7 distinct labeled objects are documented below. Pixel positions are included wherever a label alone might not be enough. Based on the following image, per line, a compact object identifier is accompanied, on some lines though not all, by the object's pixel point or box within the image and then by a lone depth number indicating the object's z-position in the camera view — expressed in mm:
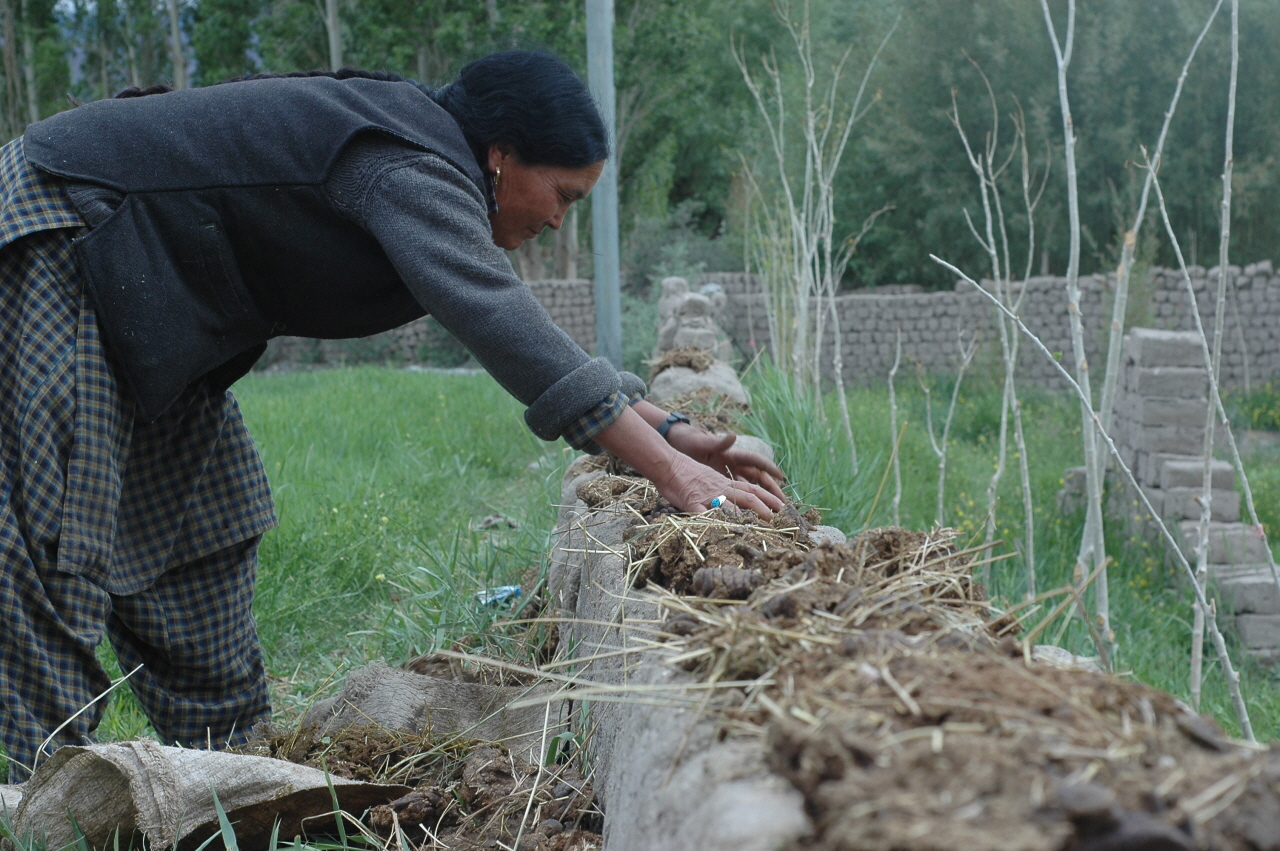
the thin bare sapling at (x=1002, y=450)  3220
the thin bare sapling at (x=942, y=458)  3732
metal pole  5359
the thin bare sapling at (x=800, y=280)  5000
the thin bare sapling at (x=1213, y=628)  2054
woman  1788
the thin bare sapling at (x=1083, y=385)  2488
